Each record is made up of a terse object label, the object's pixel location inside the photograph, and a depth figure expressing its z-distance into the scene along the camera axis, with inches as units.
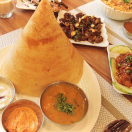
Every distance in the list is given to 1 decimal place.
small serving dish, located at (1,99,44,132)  15.7
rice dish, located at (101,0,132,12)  28.7
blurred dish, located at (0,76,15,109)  16.6
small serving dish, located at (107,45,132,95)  20.4
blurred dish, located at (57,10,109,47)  24.8
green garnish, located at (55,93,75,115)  16.8
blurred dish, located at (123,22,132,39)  27.2
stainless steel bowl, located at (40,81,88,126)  17.4
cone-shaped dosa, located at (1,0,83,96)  15.6
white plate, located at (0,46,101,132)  16.6
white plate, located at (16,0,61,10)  28.2
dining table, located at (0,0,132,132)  19.1
